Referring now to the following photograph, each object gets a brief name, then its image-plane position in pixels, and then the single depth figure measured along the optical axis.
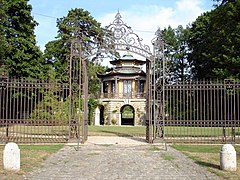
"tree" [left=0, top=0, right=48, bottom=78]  29.53
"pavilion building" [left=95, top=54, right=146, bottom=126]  41.06
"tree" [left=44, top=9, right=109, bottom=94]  38.59
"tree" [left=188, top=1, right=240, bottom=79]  20.33
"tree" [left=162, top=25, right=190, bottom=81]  47.62
